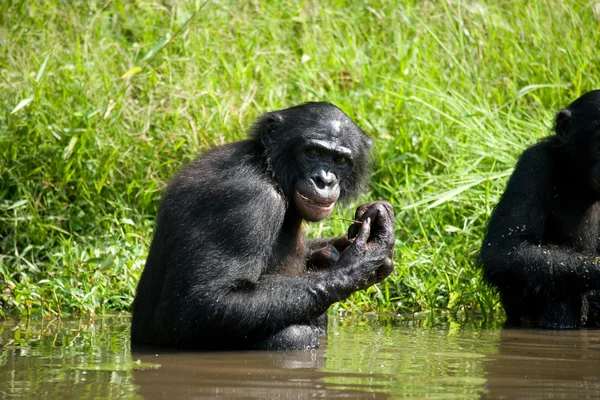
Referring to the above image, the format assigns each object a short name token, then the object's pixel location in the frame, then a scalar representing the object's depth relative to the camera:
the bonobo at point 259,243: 12.47
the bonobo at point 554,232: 15.84
